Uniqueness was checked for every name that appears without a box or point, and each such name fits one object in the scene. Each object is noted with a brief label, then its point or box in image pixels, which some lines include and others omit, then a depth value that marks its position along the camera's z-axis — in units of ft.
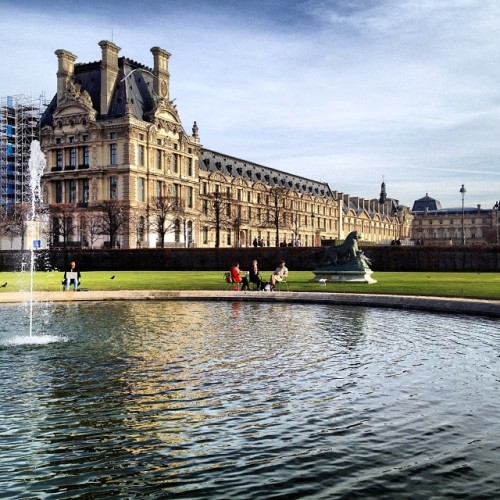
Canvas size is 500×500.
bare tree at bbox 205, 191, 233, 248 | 287.69
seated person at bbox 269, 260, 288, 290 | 91.58
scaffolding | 254.47
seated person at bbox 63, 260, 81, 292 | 93.35
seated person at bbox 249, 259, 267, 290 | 90.38
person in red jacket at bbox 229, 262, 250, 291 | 92.12
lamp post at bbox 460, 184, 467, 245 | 226.19
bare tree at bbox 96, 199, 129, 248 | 222.48
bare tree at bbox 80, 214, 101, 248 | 230.48
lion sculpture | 105.40
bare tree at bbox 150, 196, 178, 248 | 234.58
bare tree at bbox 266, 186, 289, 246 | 332.06
